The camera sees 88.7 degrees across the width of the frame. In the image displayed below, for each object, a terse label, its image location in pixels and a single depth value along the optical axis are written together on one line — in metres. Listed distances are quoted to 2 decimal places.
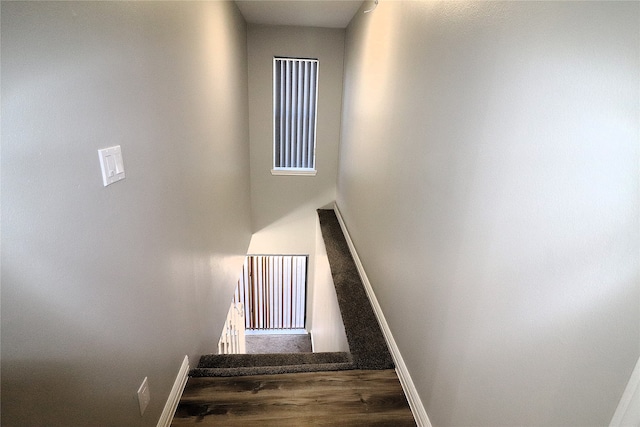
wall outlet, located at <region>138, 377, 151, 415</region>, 1.26
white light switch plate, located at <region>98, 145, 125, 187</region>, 0.97
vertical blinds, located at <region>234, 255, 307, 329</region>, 6.21
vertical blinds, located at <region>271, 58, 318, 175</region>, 4.34
